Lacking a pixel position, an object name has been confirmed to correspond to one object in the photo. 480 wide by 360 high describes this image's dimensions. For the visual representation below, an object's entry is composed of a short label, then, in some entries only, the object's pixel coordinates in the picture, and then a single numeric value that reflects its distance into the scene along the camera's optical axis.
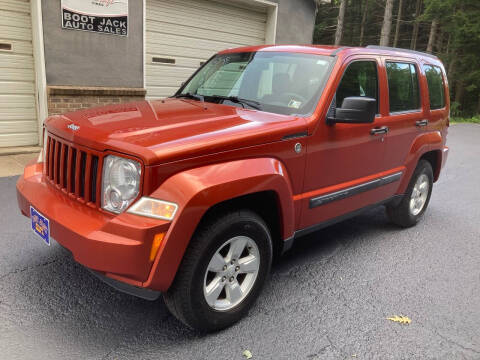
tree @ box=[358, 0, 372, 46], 34.03
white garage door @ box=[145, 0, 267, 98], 8.85
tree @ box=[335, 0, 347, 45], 24.26
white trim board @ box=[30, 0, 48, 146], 7.12
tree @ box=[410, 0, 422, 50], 29.81
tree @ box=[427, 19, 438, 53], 25.23
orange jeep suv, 2.38
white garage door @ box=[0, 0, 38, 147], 7.15
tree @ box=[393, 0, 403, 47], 29.10
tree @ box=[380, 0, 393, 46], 20.12
